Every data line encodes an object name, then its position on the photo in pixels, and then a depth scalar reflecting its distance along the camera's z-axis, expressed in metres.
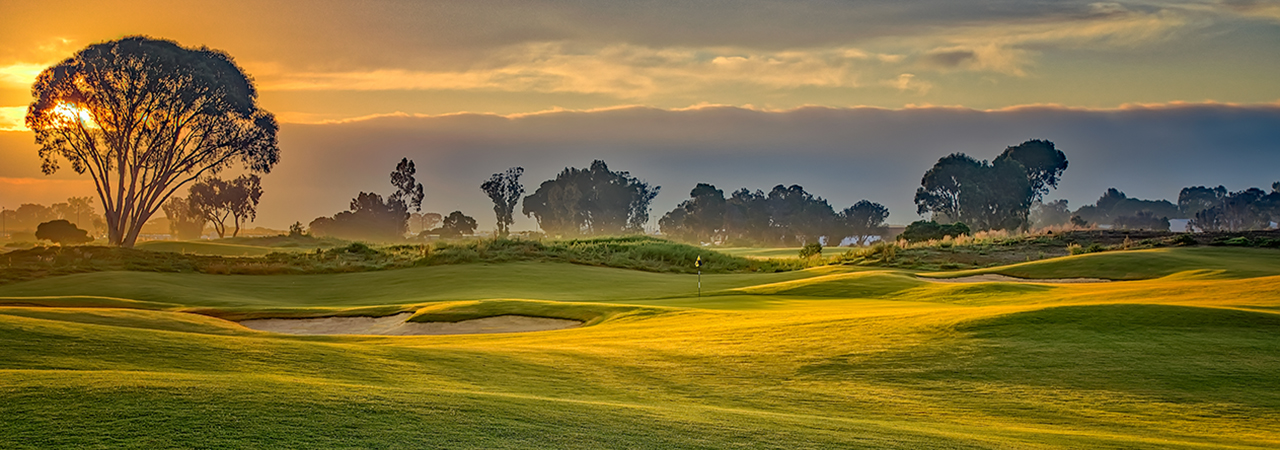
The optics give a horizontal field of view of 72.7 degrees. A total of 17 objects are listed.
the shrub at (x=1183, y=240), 51.85
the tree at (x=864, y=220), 138.38
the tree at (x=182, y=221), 144.62
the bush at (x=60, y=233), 67.62
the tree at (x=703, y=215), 143.12
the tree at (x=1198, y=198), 174.00
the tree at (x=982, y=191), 107.31
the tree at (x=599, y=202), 143.25
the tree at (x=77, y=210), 184.88
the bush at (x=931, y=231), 75.62
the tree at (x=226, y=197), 117.56
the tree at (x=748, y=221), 138.38
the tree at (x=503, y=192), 121.06
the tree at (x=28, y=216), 197.50
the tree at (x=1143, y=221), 154.38
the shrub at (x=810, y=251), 63.74
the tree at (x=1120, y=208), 183.38
